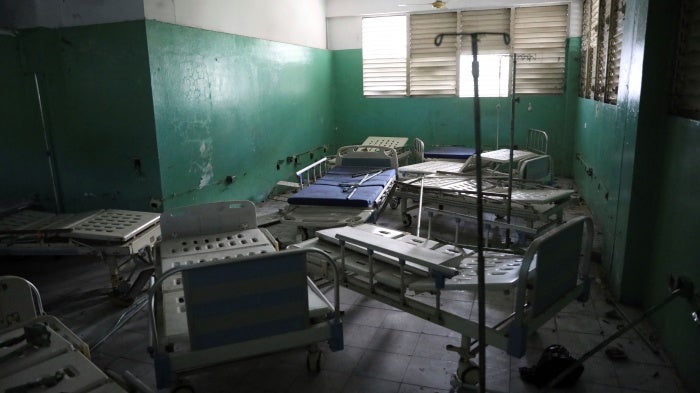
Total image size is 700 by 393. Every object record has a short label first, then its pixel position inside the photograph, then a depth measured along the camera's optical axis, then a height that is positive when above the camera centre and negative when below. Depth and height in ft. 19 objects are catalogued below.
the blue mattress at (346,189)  16.40 -3.39
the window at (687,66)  10.06 +0.39
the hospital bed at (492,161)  20.14 -3.47
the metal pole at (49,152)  16.61 -1.74
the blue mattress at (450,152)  27.86 -3.52
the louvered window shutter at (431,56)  30.17 +2.16
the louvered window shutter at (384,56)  31.32 +2.34
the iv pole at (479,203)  5.41 -1.27
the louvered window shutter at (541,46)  28.30 +2.47
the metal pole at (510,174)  12.82 -2.32
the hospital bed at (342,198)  15.87 -3.48
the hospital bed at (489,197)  16.14 -3.74
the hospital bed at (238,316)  7.81 -3.66
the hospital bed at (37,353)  5.84 -3.29
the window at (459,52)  28.63 +2.31
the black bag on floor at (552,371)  9.41 -5.34
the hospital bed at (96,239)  13.14 -3.73
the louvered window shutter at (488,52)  29.14 +2.23
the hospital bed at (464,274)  8.41 -3.61
